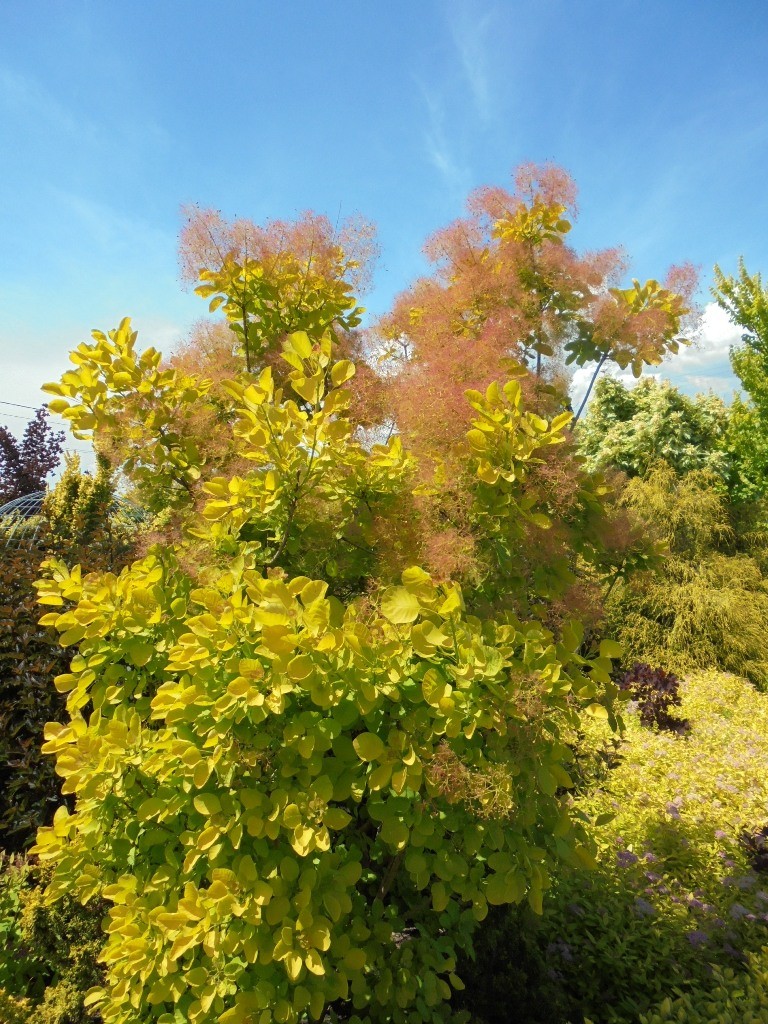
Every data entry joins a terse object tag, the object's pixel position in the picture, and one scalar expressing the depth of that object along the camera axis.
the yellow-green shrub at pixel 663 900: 2.58
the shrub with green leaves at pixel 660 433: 9.94
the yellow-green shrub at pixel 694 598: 8.07
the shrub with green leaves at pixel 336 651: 1.48
